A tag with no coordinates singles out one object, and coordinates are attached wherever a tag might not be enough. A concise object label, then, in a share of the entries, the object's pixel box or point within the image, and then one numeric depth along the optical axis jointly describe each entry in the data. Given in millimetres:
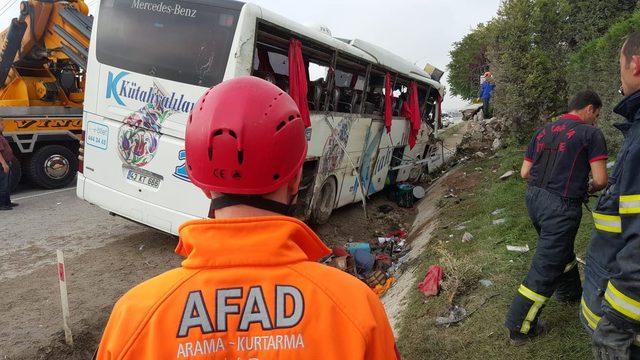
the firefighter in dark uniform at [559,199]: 3127
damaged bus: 5012
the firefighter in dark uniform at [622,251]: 1747
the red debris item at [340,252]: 6118
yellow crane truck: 9039
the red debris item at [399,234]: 7949
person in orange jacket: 994
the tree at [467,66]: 28734
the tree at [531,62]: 10508
